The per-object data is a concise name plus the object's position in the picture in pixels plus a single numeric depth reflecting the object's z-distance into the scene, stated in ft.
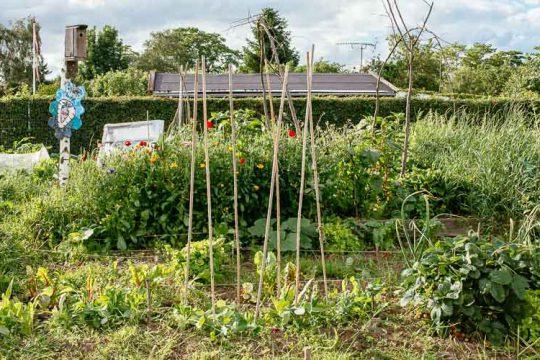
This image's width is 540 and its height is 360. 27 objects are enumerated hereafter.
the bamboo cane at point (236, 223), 11.29
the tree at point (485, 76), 93.20
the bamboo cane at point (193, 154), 11.85
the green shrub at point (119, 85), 83.51
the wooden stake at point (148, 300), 11.75
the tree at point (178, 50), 143.84
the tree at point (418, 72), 95.40
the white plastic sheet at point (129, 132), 28.58
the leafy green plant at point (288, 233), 16.06
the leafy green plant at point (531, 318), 10.99
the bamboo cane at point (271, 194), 11.06
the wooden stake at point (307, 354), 9.46
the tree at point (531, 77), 73.87
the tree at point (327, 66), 116.98
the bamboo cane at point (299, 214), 11.53
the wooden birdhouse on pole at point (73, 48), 19.72
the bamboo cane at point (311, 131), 11.45
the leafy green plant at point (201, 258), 13.71
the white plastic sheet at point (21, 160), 24.44
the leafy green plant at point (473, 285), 10.64
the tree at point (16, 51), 133.69
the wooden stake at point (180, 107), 17.89
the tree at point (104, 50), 131.64
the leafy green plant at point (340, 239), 16.70
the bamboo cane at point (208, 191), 11.50
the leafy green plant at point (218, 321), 10.88
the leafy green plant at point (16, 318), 11.08
